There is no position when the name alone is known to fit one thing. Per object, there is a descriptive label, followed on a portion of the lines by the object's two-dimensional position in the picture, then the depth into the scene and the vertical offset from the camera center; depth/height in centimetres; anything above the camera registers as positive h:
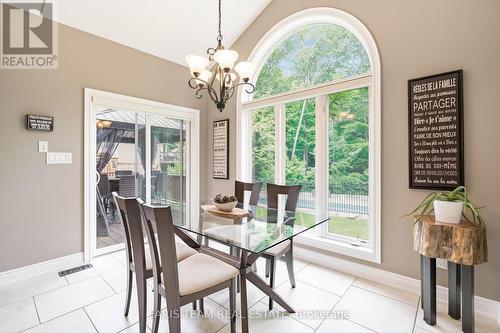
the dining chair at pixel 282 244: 209 -70
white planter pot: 179 -32
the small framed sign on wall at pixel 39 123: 251 +48
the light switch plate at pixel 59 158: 267 +11
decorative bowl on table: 233 -34
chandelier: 199 +85
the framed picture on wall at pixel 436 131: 204 +32
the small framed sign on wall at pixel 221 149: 389 +30
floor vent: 266 -115
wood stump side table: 168 -63
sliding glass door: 319 +9
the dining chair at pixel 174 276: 136 -70
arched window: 262 +60
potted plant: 179 -29
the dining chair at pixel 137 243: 158 -52
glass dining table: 169 -50
